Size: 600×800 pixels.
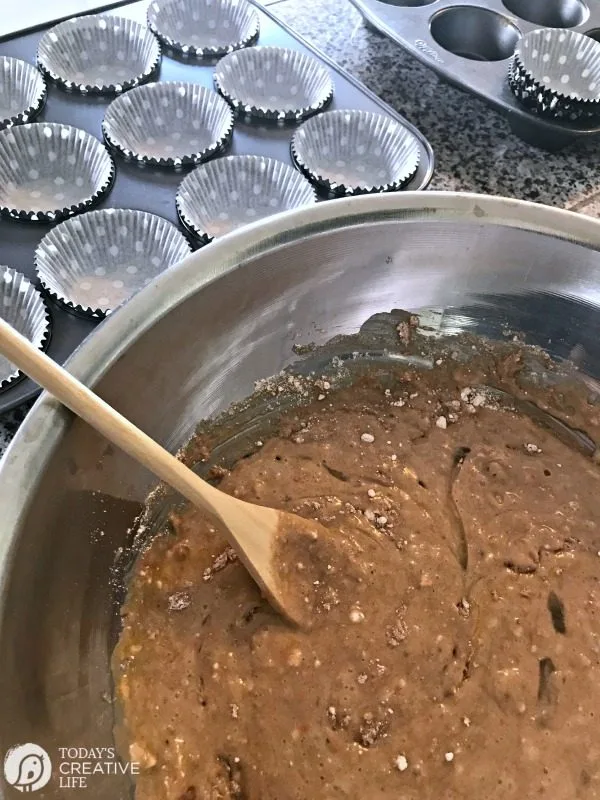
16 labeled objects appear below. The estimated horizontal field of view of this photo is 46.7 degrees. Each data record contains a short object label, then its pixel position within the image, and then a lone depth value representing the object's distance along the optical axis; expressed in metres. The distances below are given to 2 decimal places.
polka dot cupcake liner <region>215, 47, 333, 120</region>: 0.43
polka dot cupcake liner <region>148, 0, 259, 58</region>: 0.45
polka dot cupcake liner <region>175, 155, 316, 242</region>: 0.38
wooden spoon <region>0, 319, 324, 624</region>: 0.21
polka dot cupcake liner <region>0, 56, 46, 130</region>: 0.40
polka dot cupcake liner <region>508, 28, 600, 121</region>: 0.40
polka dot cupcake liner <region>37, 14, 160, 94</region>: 0.42
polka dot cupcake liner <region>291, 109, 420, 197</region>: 0.40
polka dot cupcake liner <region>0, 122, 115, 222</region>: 0.38
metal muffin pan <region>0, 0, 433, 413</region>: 0.33
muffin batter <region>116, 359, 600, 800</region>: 0.25
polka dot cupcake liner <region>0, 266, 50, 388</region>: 0.32
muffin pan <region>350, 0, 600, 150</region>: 0.41
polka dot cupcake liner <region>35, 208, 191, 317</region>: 0.35
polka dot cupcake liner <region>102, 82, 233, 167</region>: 0.40
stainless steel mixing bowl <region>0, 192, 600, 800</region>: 0.23
